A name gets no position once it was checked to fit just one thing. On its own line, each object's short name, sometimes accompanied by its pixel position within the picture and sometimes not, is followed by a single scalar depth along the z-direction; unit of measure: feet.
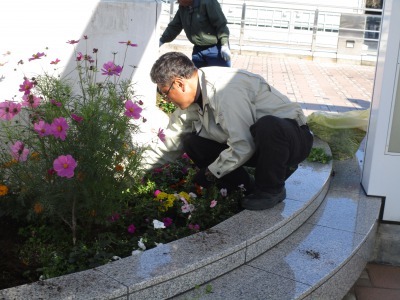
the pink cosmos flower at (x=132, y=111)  10.57
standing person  22.75
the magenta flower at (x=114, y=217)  11.90
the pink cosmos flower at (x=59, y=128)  9.91
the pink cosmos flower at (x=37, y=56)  11.11
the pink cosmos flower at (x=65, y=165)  9.84
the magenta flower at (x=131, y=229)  12.13
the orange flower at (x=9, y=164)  11.07
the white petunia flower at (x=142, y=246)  11.33
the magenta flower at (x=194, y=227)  12.20
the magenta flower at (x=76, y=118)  10.36
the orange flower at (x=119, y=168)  11.12
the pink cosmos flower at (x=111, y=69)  11.15
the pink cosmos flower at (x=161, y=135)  12.12
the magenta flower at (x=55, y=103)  10.64
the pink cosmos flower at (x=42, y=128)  9.97
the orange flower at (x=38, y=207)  10.70
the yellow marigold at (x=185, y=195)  13.42
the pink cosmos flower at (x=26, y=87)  10.66
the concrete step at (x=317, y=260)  10.79
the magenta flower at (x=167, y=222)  12.60
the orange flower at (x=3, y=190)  10.71
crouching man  12.28
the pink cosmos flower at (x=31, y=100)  10.48
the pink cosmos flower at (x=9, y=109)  10.64
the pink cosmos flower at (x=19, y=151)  10.55
